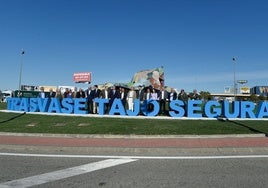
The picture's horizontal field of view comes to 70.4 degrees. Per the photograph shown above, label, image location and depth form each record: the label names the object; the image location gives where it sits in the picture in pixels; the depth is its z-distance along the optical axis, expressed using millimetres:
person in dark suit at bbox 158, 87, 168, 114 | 11421
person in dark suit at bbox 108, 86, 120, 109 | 11723
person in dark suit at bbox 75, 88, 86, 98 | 12734
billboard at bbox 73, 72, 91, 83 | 41920
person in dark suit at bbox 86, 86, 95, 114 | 12035
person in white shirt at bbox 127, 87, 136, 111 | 11506
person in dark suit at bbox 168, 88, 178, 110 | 11466
